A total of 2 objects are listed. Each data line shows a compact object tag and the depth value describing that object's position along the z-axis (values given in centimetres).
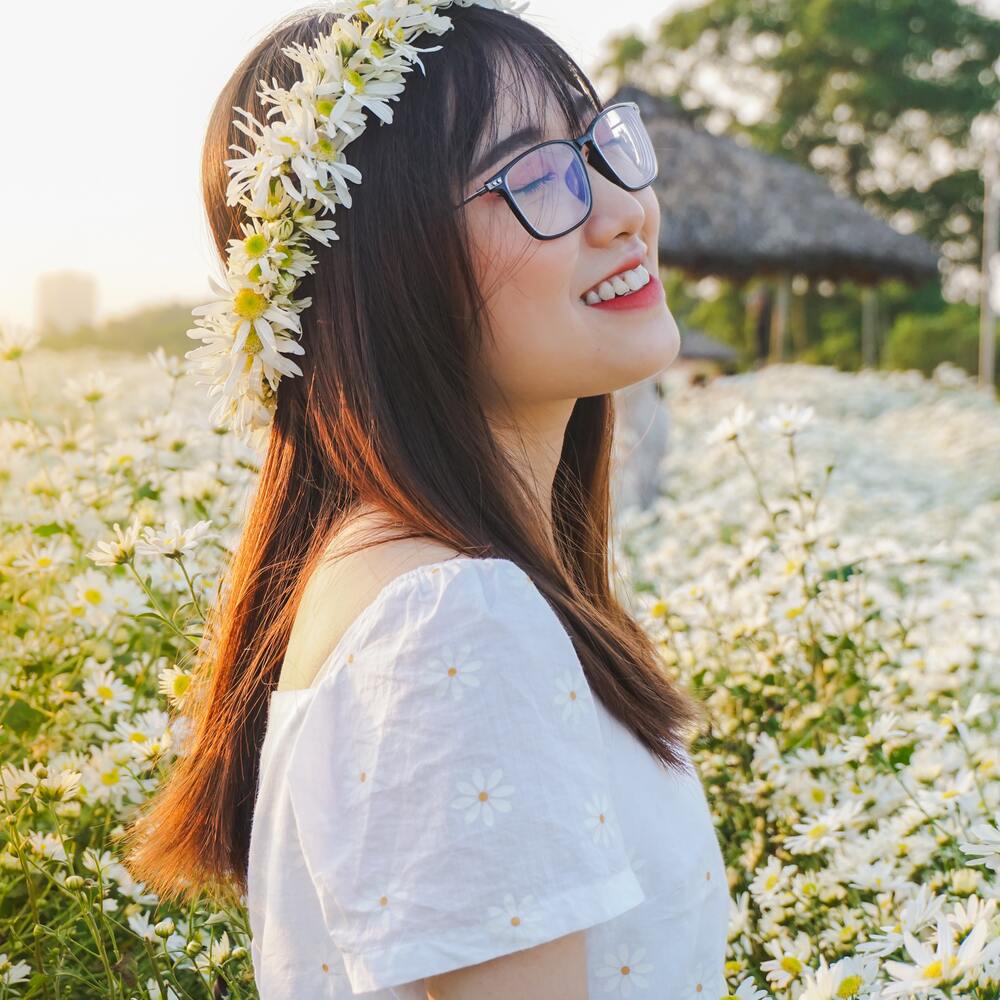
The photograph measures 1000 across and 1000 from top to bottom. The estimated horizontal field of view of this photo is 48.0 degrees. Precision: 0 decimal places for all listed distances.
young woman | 88
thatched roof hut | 925
